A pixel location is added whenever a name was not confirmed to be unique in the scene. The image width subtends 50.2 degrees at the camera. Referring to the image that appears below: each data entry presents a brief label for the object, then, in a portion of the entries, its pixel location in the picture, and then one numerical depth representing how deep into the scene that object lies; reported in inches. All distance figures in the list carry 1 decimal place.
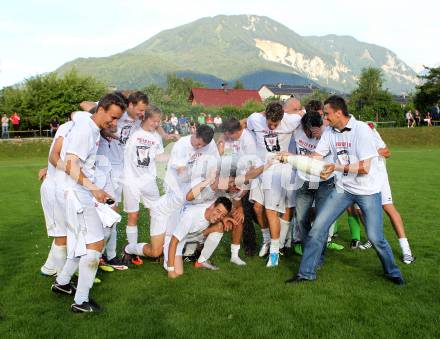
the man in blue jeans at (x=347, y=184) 250.5
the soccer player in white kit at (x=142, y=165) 331.0
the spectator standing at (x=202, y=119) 1728.6
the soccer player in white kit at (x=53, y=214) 228.2
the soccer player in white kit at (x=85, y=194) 212.7
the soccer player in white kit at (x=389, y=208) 299.3
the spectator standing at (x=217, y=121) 1889.6
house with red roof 4005.7
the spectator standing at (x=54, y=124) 1729.7
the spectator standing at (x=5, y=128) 1628.9
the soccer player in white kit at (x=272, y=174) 299.6
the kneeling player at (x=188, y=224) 278.5
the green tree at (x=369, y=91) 3467.0
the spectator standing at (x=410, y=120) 1917.6
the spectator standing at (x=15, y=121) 1688.2
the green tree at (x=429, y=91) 2301.9
